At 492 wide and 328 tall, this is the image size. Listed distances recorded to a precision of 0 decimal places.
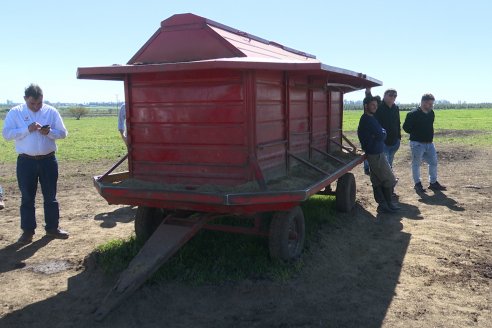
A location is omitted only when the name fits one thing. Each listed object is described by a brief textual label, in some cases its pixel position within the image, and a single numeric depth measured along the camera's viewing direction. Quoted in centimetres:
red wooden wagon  430
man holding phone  552
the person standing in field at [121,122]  763
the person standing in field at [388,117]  828
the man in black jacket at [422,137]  860
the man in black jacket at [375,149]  687
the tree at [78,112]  6912
